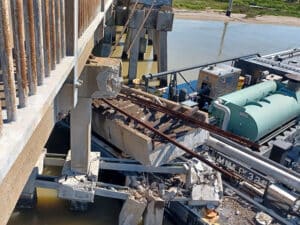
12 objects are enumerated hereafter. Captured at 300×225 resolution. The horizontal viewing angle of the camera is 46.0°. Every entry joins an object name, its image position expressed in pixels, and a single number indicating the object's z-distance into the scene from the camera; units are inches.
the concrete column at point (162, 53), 651.5
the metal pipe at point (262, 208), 304.1
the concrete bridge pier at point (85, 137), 275.9
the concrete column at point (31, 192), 323.0
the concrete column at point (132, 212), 313.3
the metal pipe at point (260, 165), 288.5
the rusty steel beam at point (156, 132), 266.1
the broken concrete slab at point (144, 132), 322.3
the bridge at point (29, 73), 85.8
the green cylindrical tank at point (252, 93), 415.8
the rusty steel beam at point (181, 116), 240.8
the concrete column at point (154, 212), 312.2
